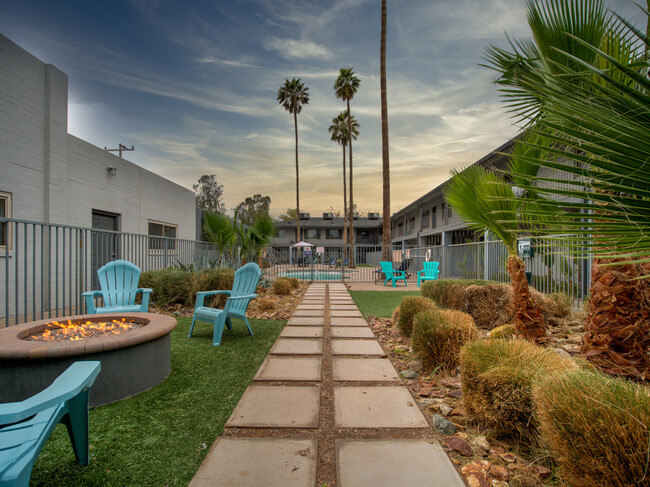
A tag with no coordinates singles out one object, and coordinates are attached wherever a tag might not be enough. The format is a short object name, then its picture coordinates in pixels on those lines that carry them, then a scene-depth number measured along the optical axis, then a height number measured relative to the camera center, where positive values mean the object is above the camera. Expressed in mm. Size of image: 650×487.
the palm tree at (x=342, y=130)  30156 +11648
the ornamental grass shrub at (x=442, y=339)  3176 -912
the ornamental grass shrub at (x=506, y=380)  1934 -849
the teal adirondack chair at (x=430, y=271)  11248 -791
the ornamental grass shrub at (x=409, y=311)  4469 -876
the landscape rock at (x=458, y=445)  1896 -1206
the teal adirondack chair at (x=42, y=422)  1136 -778
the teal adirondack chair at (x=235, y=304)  4293 -793
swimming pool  14914 -1310
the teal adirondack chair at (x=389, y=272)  12219 -895
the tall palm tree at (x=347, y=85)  23962 +12671
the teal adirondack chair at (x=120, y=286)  4816 -586
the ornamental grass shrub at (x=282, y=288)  9250 -1132
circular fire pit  2268 -866
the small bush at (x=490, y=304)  4922 -871
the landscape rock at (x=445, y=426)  2119 -1209
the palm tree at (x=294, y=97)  27516 +13427
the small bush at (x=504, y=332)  3881 -1036
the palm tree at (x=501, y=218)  3273 +334
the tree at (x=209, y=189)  38625 +7438
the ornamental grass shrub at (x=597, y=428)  1191 -734
